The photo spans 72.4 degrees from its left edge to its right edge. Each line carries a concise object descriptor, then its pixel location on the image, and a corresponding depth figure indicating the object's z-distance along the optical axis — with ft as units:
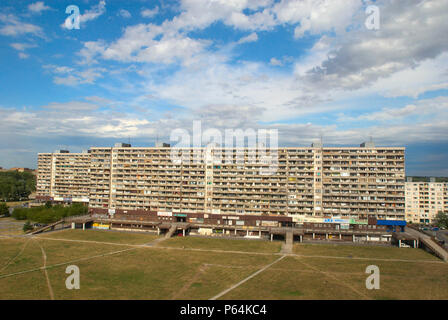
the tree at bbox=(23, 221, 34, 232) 306.45
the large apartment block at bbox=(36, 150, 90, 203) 495.82
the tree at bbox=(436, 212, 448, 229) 373.93
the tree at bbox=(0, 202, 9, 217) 405.20
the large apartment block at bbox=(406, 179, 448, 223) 428.97
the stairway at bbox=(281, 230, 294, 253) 262.06
